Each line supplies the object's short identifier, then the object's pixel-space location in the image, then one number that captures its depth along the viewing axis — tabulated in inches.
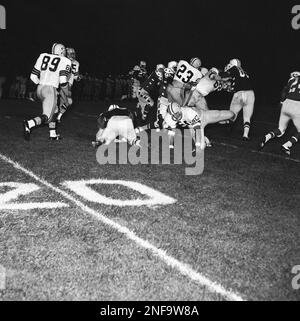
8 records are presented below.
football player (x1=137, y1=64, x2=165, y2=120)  456.4
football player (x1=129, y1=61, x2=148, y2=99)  637.7
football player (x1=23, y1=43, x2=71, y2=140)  370.3
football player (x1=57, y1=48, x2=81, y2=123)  466.6
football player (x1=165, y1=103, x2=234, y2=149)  359.7
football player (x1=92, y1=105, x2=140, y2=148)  343.9
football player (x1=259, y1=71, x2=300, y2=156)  377.7
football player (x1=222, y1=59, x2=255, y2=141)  440.8
